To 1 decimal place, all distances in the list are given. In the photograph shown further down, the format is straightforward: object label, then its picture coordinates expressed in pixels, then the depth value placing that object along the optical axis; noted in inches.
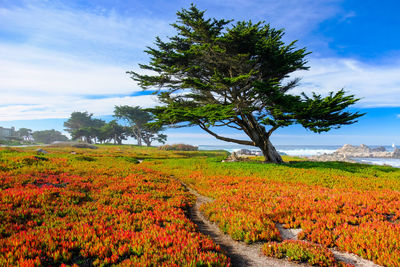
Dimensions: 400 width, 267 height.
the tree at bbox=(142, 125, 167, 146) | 2837.1
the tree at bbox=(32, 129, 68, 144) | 4098.7
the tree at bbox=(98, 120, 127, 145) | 2876.5
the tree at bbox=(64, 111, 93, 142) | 3385.3
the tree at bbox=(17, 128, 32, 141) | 4163.4
